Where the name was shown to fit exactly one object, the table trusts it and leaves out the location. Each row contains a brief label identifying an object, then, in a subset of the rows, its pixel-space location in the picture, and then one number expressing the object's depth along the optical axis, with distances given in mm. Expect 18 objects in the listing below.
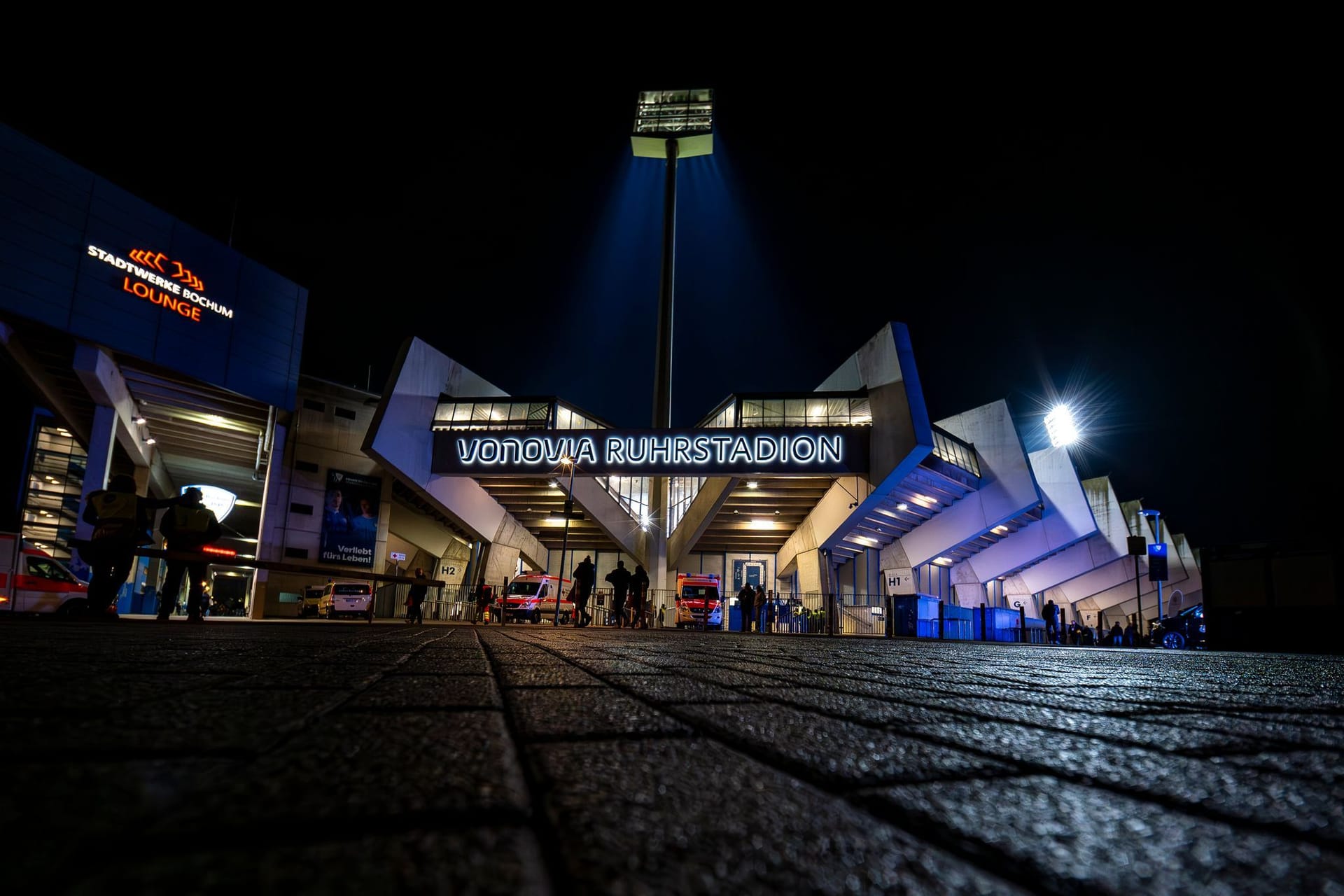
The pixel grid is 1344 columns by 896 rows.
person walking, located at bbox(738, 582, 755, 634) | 24734
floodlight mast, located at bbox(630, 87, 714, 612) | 50438
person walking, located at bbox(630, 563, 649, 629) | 22172
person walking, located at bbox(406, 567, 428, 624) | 20703
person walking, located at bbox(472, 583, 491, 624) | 26455
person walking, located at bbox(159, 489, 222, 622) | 8664
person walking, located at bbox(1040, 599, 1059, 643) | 31109
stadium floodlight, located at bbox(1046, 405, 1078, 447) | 40750
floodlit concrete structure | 22797
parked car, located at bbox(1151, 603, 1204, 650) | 25984
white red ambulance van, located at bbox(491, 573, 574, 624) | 27266
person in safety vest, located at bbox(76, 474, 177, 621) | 8141
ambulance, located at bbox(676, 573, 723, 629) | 28969
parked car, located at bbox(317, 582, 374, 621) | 29531
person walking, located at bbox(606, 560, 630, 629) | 20844
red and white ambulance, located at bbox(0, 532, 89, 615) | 11594
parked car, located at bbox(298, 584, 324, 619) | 34250
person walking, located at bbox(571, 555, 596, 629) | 20547
